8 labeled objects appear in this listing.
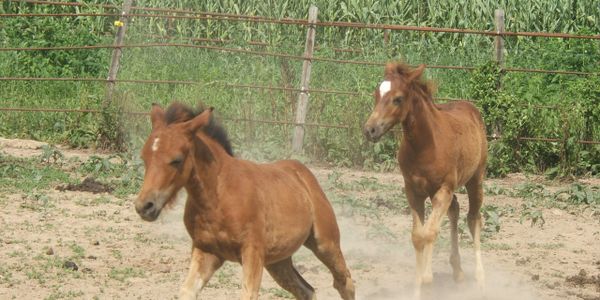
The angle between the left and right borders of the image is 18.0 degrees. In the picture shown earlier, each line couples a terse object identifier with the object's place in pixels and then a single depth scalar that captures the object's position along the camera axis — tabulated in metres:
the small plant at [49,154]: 23.41
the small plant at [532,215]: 19.68
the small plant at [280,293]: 14.86
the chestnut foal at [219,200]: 10.67
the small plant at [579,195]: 21.70
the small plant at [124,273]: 15.21
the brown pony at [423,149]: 14.94
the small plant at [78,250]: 16.31
